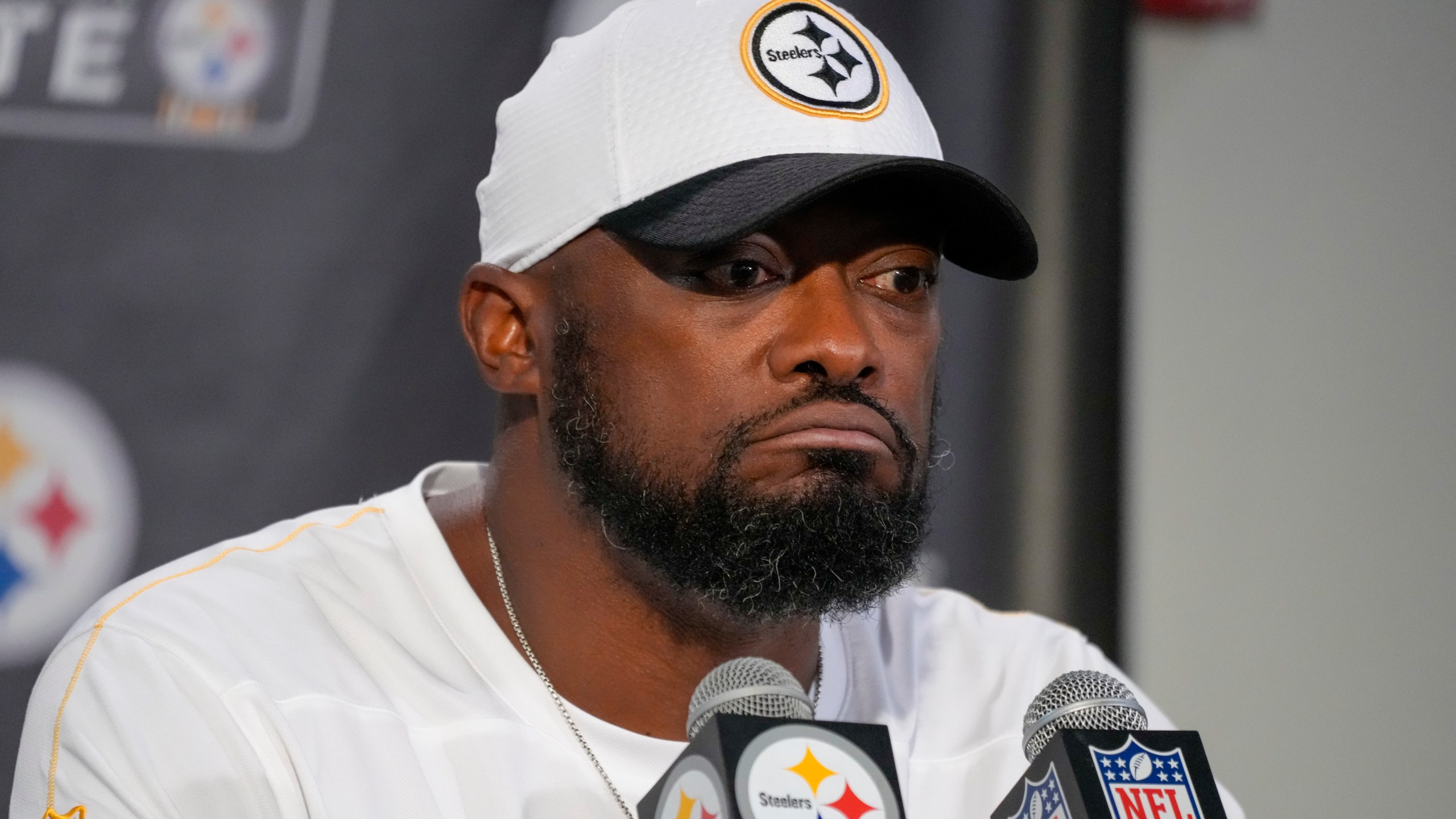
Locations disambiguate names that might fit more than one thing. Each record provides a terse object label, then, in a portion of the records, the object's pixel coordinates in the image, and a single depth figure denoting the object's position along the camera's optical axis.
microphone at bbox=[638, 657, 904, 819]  6.16
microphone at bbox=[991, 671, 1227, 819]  6.21
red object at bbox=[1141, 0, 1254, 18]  7.27
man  6.41
